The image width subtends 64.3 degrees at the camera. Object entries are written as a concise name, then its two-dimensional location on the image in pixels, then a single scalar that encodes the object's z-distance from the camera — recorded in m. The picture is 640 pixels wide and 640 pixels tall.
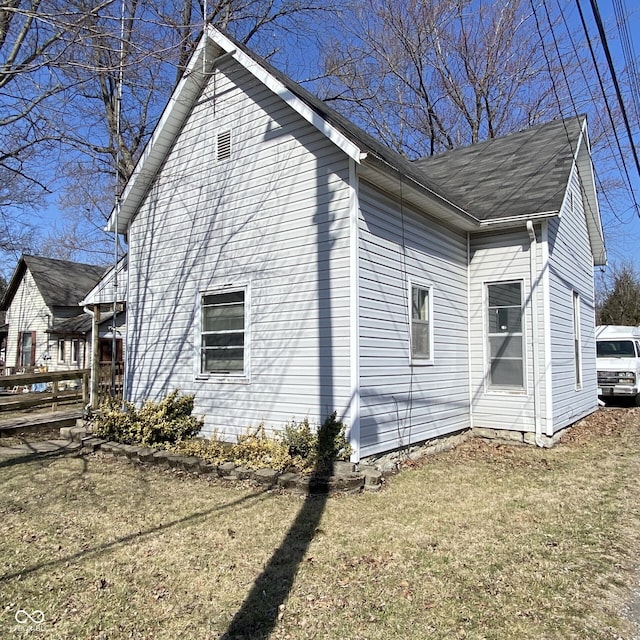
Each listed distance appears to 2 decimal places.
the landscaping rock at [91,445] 8.36
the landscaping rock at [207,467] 6.80
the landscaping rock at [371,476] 6.29
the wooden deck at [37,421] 10.52
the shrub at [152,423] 8.12
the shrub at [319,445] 6.58
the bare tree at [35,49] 6.59
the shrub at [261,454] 6.62
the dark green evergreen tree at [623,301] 36.59
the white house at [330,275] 7.10
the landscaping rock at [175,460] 7.20
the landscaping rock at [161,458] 7.39
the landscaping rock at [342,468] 6.23
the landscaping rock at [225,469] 6.66
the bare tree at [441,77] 21.41
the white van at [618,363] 15.47
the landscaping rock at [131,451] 7.69
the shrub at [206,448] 7.10
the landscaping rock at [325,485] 6.04
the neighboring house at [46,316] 24.06
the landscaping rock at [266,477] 6.26
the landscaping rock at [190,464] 7.01
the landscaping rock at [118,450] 7.91
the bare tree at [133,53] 7.23
